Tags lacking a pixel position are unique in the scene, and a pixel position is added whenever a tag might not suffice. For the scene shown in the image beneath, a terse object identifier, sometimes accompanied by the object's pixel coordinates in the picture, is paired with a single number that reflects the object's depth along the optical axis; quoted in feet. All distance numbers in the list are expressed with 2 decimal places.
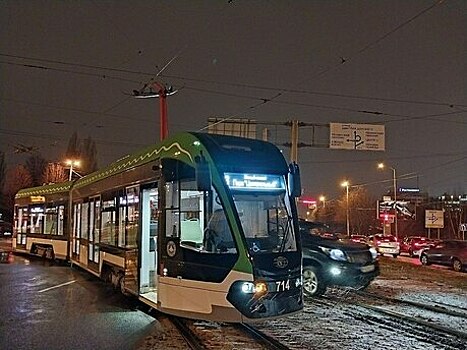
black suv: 41.93
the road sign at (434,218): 147.64
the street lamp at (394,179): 178.29
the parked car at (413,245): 128.26
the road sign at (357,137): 84.17
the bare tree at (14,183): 232.73
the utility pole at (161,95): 80.38
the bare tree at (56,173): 192.34
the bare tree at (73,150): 254.47
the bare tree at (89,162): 257.55
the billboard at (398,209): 187.79
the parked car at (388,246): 124.16
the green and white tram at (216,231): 27.99
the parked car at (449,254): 83.66
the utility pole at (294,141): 80.64
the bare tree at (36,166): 265.54
